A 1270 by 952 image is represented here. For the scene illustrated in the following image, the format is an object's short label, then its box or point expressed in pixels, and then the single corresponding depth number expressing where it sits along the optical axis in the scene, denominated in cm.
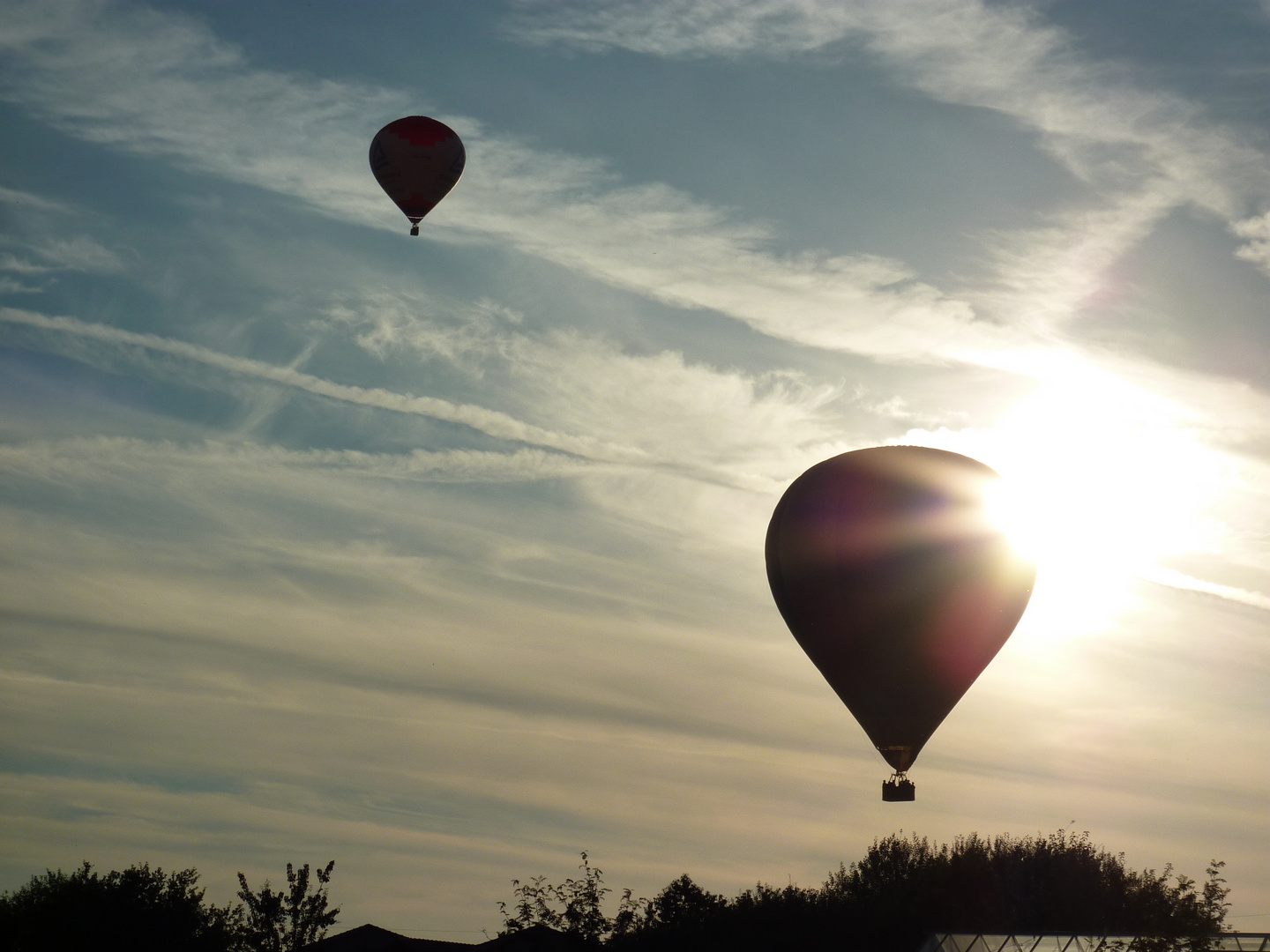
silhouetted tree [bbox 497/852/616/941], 6762
